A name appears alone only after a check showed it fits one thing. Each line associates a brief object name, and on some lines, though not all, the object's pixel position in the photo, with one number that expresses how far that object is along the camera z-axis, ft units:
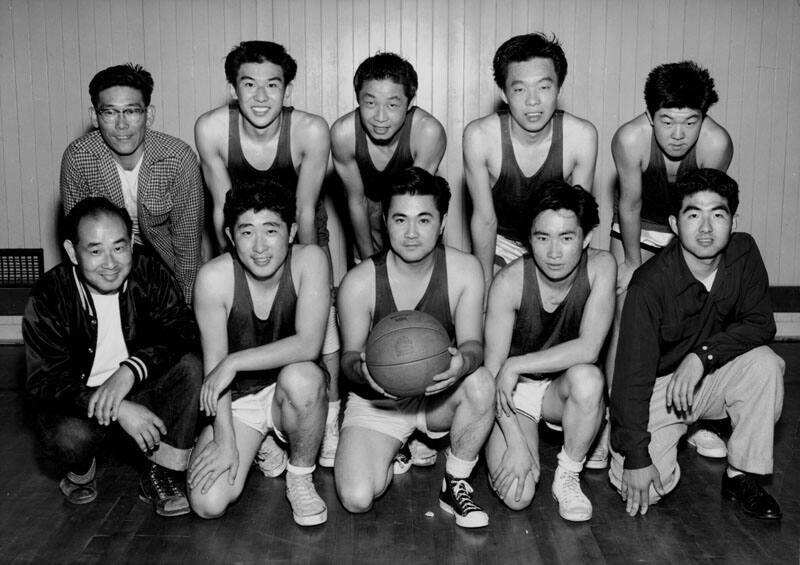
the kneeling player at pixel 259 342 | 10.87
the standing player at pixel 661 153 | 12.98
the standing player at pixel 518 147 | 13.00
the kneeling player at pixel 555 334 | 10.98
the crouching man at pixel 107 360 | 11.04
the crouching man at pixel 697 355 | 10.80
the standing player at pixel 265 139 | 13.39
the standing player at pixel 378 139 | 13.42
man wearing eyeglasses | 13.25
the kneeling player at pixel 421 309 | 10.86
